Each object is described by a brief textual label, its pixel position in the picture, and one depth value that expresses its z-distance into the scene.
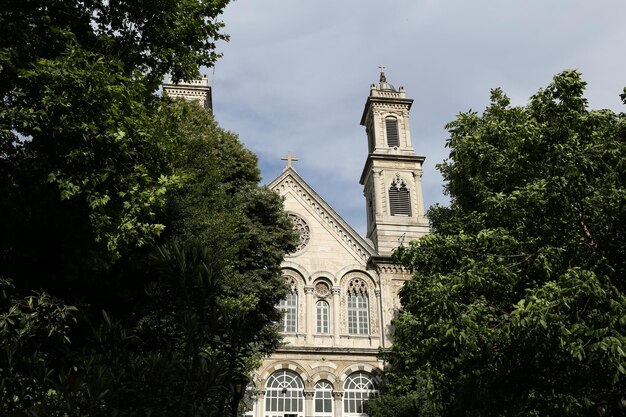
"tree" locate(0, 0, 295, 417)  7.20
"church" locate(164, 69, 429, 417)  27.66
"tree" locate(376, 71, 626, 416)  8.81
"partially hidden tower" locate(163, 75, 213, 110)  33.78
